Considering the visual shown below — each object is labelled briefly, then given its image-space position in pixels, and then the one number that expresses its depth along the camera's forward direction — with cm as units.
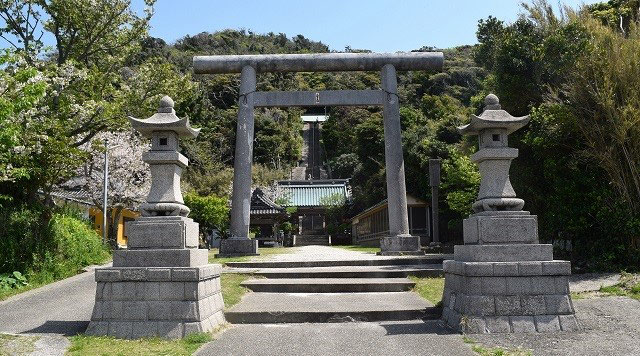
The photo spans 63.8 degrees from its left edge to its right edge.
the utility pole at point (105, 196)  1942
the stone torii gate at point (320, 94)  1394
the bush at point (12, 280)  1116
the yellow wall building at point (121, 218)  2769
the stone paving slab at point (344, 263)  1107
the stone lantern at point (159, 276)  637
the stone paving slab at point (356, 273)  997
